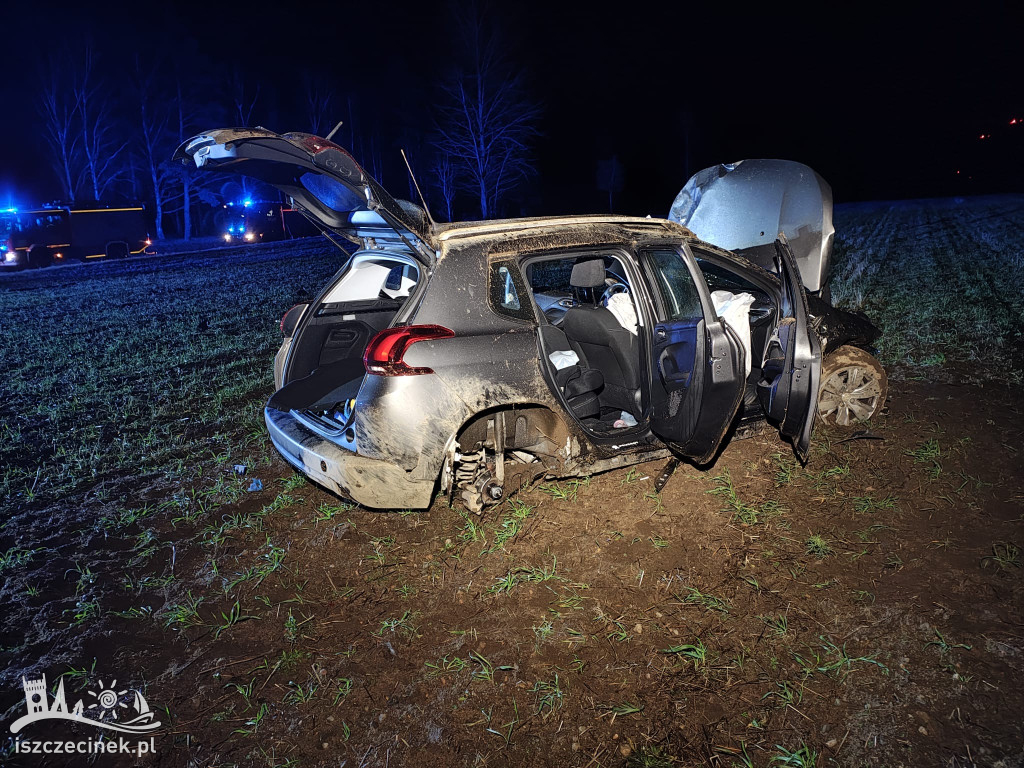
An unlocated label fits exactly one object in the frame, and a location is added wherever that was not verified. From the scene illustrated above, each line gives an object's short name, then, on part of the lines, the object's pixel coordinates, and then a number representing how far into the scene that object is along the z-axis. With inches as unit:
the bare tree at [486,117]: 1332.4
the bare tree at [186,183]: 1471.5
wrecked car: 125.4
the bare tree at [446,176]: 1530.5
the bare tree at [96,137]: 1446.9
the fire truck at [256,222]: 1273.4
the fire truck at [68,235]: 890.1
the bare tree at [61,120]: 1432.1
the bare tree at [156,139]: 1473.9
